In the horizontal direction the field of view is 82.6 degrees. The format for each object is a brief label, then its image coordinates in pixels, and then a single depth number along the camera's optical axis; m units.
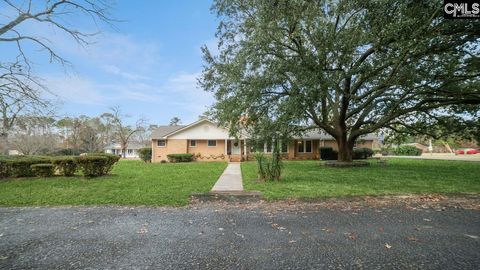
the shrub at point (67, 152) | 38.69
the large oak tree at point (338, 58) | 9.30
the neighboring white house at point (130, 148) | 64.69
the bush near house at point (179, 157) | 26.59
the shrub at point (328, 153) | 28.09
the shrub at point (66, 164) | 11.92
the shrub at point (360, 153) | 28.39
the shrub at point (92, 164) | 11.86
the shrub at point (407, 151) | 44.34
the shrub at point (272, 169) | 11.15
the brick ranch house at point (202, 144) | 27.84
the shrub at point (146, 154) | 28.14
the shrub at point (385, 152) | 44.16
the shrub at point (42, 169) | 11.71
